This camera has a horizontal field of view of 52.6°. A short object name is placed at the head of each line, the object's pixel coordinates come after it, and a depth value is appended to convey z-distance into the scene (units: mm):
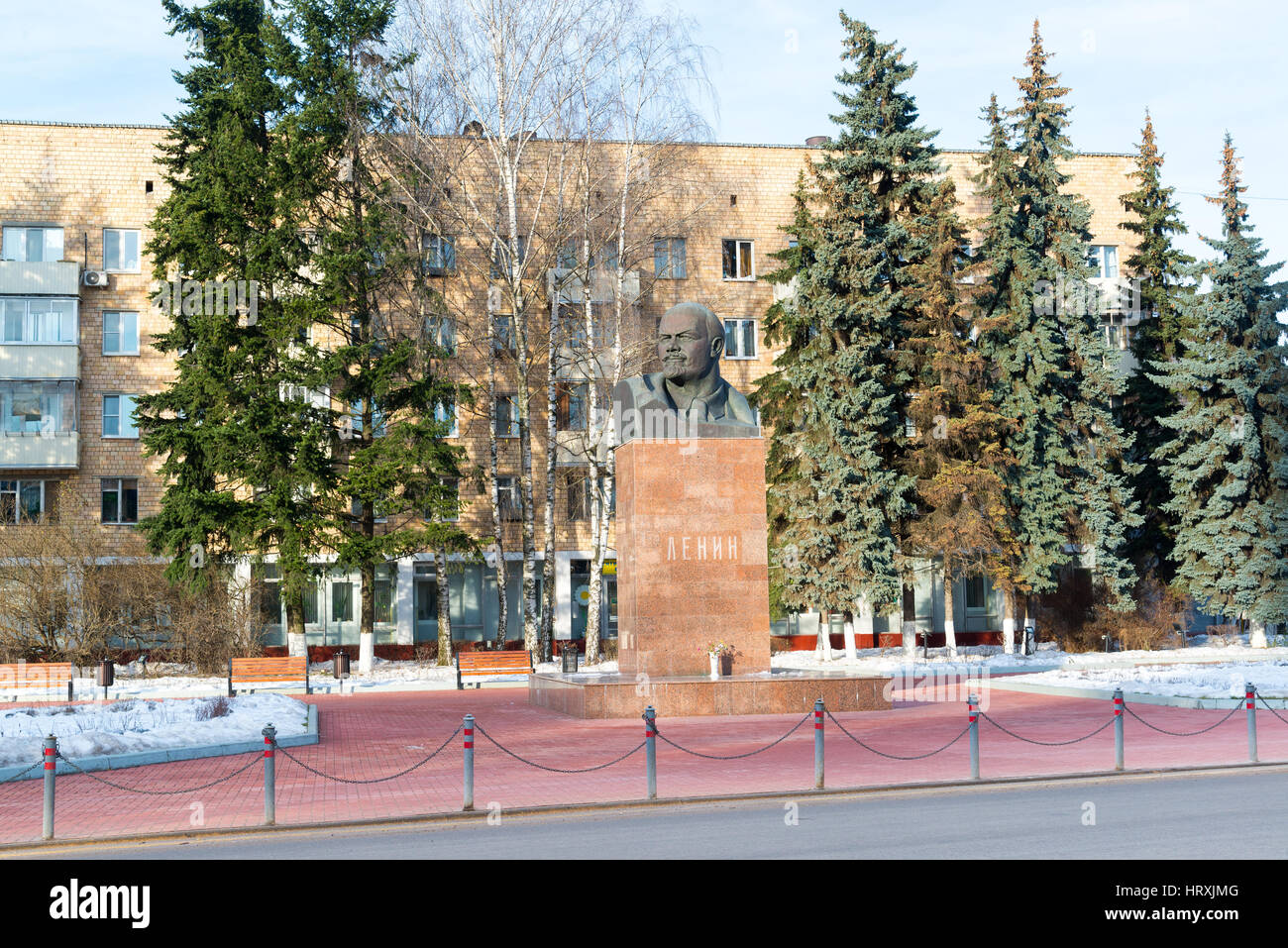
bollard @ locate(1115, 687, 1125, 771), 13943
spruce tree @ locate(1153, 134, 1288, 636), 37562
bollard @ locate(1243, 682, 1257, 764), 14391
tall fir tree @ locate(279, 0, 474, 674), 33156
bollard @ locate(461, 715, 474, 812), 11742
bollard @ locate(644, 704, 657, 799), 12180
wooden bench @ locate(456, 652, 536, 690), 30156
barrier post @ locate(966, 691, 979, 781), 13000
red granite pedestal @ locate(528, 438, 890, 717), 20422
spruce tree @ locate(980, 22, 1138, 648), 37875
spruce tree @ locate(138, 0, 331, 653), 32594
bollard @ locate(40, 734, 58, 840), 10586
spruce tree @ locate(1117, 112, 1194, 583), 41438
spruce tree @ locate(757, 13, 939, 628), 35250
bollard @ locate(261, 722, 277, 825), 11047
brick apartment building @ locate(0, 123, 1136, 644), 41219
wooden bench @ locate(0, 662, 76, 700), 27350
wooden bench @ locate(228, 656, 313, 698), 27875
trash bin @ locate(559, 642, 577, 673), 29506
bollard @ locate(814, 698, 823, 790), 12598
